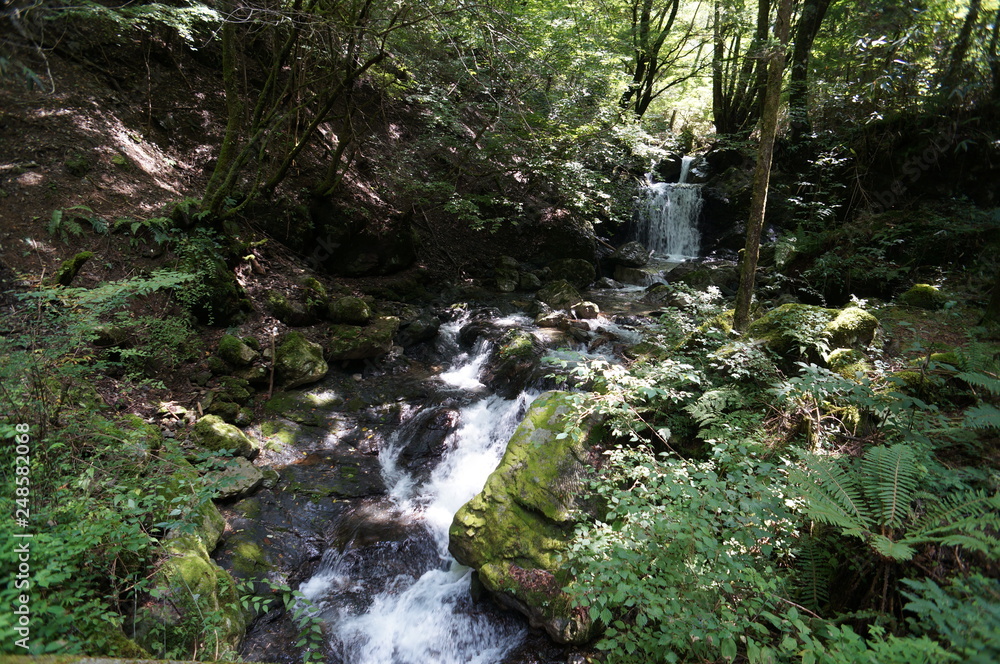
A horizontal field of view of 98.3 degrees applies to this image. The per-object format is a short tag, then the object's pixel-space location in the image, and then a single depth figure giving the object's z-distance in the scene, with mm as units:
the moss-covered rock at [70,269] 5176
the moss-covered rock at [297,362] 6762
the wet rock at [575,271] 13016
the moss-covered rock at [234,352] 6359
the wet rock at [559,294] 10750
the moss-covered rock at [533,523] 3594
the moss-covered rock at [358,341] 7605
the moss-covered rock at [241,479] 4594
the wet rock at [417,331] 8734
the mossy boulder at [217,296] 6637
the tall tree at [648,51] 12875
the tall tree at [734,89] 12148
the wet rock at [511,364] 7180
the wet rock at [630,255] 14266
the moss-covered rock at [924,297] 6270
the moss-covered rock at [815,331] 4402
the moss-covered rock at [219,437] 5027
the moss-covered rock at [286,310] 7723
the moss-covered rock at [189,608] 2859
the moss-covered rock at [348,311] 8234
